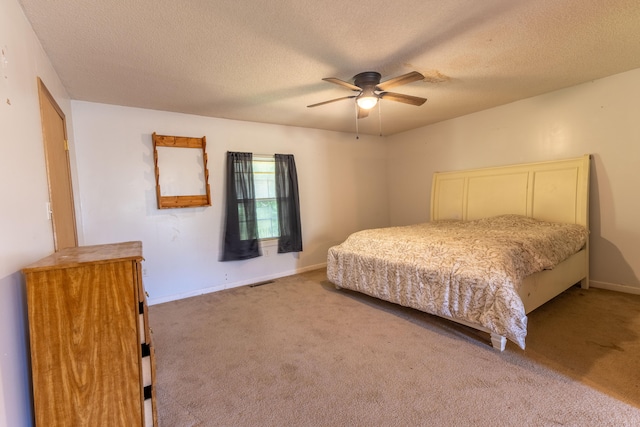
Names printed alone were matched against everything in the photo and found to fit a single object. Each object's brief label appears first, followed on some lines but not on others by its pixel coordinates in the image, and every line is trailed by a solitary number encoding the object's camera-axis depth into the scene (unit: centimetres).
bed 224
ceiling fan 264
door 190
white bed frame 271
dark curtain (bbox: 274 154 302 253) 439
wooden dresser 118
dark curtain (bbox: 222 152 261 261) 394
